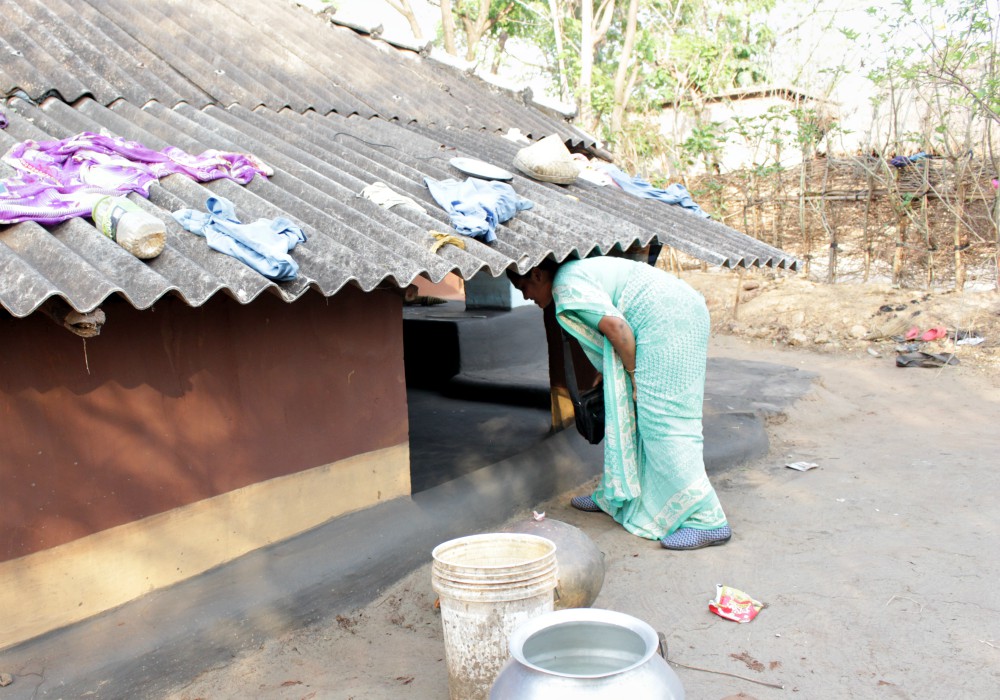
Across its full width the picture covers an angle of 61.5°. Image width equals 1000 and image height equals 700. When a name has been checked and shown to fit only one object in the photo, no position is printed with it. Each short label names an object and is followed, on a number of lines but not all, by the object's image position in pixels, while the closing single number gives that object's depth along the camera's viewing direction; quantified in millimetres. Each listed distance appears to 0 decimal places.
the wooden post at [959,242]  11328
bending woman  4781
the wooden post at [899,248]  12102
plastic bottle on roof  3119
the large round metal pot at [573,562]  3722
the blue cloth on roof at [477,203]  4535
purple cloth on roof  3273
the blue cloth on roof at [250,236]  3338
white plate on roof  5504
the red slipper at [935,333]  10594
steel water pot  2244
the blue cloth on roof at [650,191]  7160
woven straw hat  6137
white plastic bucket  2996
